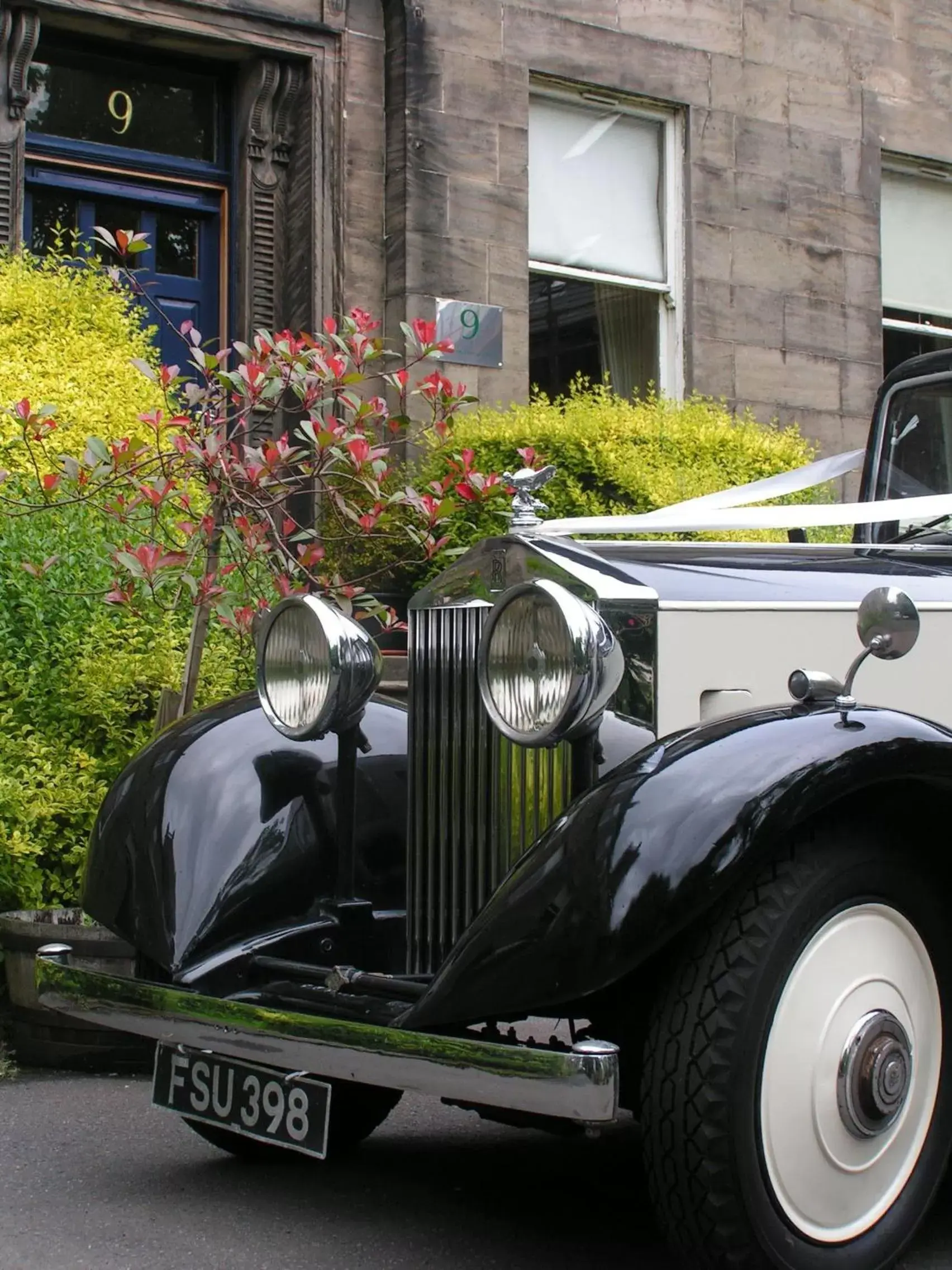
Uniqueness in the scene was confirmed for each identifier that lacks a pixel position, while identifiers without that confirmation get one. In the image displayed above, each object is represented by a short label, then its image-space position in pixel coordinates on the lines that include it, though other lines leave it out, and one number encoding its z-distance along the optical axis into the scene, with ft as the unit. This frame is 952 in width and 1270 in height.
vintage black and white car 9.16
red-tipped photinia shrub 17.54
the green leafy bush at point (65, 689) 16.93
